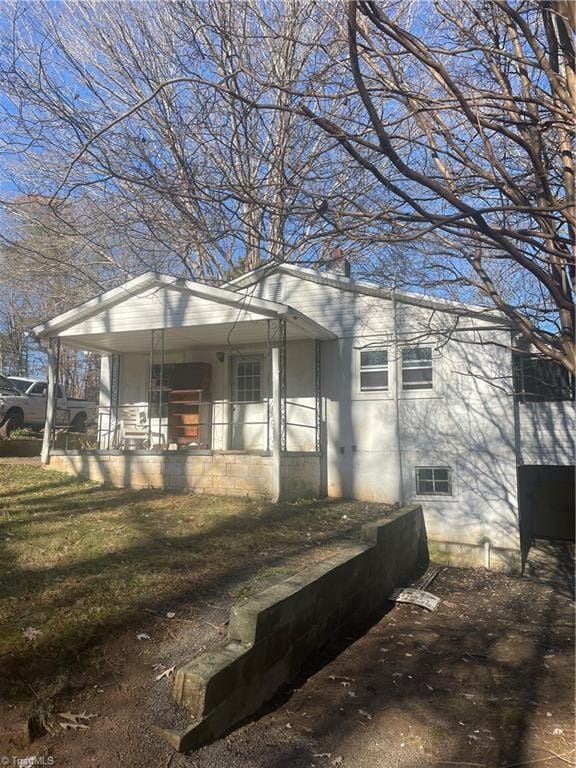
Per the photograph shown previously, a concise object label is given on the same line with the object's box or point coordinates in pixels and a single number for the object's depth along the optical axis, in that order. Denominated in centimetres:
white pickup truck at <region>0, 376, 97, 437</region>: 1462
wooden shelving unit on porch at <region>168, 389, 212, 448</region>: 1231
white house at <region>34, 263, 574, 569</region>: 1038
